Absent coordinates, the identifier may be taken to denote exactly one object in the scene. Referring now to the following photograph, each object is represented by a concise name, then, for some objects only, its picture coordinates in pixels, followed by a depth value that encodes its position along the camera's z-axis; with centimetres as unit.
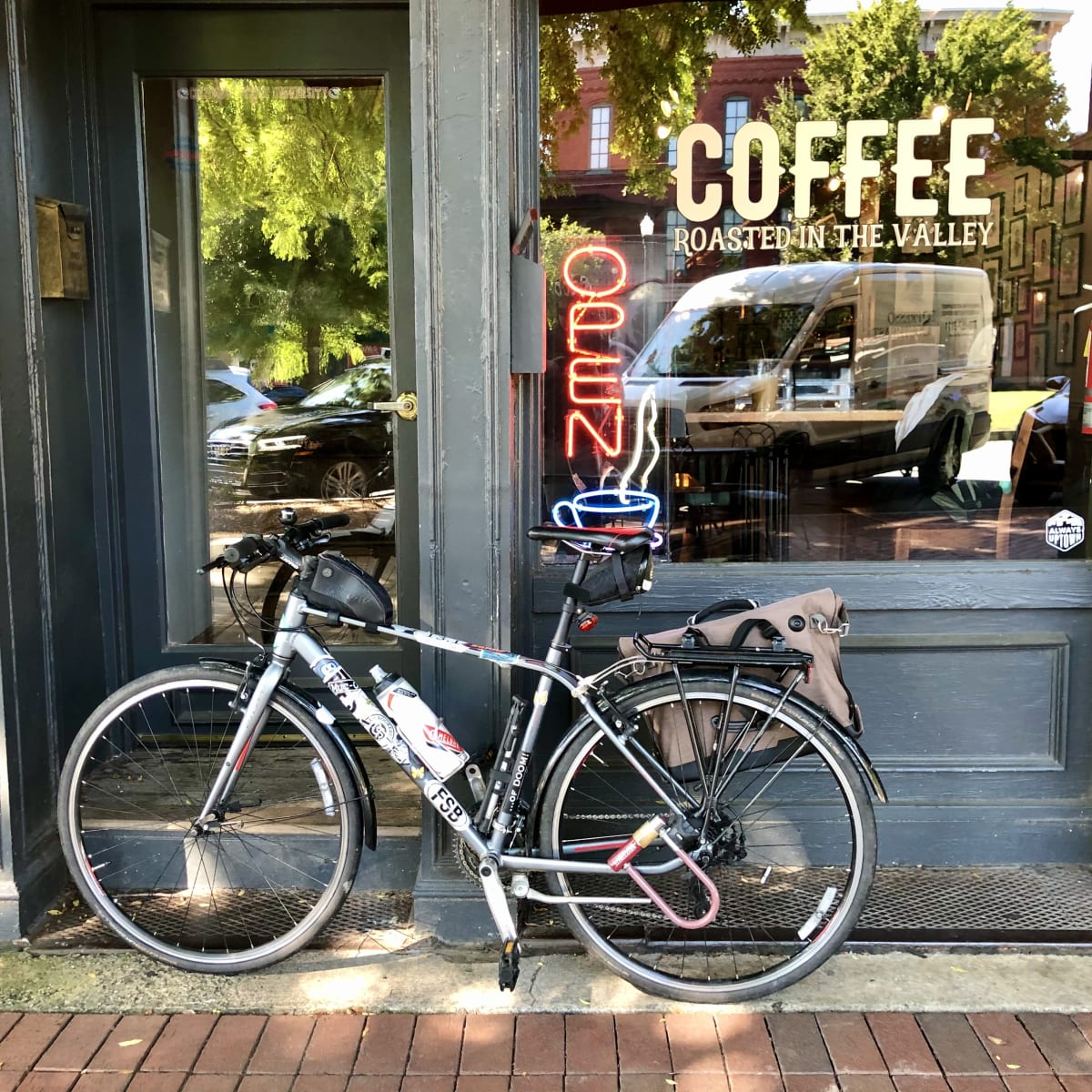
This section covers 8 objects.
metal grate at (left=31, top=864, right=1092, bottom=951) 305
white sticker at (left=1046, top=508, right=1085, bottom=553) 360
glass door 367
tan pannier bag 276
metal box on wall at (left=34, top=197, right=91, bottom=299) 321
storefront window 381
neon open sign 383
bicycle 271
